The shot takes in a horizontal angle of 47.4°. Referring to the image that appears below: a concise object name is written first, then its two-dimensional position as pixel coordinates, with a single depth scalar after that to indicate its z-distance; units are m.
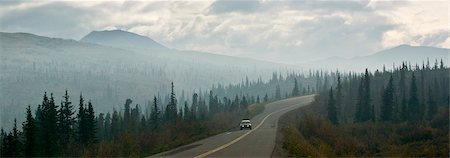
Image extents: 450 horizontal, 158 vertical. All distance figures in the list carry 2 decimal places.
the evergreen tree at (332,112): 107.16
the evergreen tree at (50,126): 55.23
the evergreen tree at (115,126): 111.94
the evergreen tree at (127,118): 113.93
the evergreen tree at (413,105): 104.22
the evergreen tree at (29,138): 49.33
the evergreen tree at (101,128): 119.82
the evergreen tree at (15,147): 49.59
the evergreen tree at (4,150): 48.08
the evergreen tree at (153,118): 108.31
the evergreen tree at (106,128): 115.31
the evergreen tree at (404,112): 105.54
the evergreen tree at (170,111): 110.31
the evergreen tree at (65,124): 62.26
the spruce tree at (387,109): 107.56
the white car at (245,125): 70.00
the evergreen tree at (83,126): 63.81
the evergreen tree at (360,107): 113.12
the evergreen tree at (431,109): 102.20
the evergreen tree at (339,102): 129.38
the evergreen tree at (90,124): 64.75
